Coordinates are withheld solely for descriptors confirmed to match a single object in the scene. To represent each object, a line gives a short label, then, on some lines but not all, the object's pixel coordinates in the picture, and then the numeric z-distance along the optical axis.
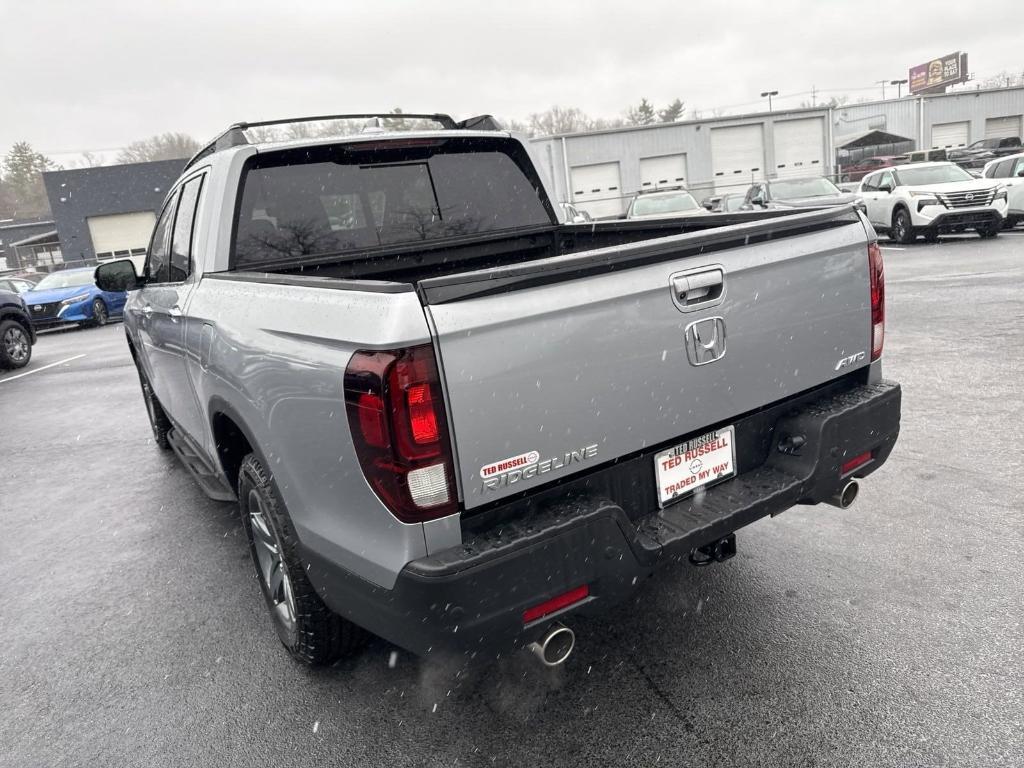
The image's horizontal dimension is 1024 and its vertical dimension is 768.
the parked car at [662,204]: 18.55
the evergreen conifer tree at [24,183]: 92.62
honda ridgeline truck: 2.05
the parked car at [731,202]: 20.25
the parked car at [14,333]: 12.66
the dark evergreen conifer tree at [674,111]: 94.25
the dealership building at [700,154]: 38.88
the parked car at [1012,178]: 16.61
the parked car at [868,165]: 34.56
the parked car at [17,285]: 19.33
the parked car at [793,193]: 17.05
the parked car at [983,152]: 32.35
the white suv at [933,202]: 15.50
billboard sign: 89.69
